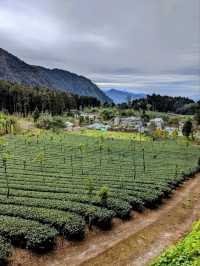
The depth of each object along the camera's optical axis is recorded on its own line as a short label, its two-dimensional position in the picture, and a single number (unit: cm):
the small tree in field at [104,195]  1548
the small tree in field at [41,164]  2010
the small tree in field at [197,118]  6203
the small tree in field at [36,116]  6187
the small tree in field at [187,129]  4848
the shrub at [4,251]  1050
